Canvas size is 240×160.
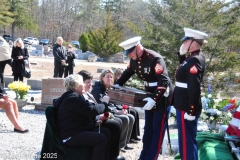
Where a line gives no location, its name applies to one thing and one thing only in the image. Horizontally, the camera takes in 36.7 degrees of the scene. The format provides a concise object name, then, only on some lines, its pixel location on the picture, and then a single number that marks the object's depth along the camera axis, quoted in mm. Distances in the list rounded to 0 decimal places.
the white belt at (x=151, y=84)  4348
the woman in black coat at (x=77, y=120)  3947
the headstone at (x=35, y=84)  11555
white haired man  11312
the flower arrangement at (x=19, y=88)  7965
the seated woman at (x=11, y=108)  5809
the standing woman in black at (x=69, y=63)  12405
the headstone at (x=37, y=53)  29736
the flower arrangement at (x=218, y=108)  5719
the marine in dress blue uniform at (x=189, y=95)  3695
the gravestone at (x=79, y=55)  29575
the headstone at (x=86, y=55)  29325
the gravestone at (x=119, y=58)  29000
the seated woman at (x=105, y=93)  5020
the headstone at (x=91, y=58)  27353
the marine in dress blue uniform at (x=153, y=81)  4160
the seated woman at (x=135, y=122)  5793
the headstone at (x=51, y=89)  8023
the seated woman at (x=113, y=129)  4539
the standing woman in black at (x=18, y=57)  10086
